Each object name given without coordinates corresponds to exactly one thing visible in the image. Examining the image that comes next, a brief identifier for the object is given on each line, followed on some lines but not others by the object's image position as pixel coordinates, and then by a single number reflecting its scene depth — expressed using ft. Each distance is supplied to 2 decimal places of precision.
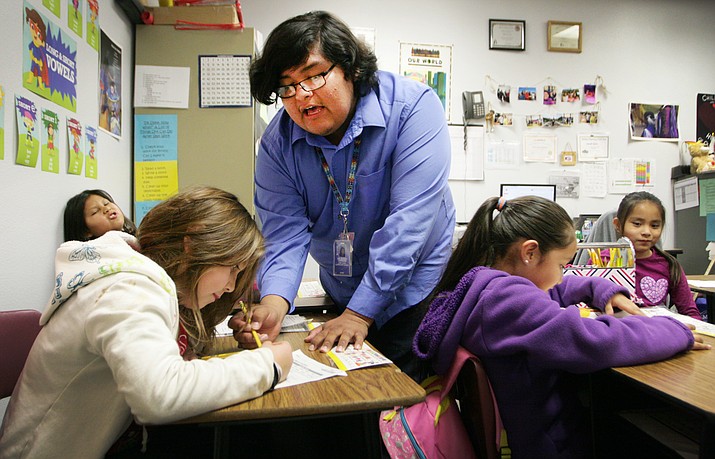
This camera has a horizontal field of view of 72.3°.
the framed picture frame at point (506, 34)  13.16
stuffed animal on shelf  13.03
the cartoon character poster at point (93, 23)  5.95
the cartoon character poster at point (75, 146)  5.43
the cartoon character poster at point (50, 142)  4.85
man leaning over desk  4.05
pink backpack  3.66
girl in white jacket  2.42
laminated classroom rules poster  7.68
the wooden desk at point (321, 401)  2.52
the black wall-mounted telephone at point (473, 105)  13.03
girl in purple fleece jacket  3.34
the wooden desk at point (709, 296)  7.22
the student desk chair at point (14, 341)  3.42
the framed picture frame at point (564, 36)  13.34
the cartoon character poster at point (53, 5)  4.86
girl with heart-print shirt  6.93
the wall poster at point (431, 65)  12.89
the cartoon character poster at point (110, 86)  6.44
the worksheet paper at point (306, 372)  2.93
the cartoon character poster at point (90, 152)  5.91
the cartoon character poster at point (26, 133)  4.36
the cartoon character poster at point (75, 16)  5.36
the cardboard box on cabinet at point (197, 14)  7.73
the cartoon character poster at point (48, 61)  4.50
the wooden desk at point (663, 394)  2.61
